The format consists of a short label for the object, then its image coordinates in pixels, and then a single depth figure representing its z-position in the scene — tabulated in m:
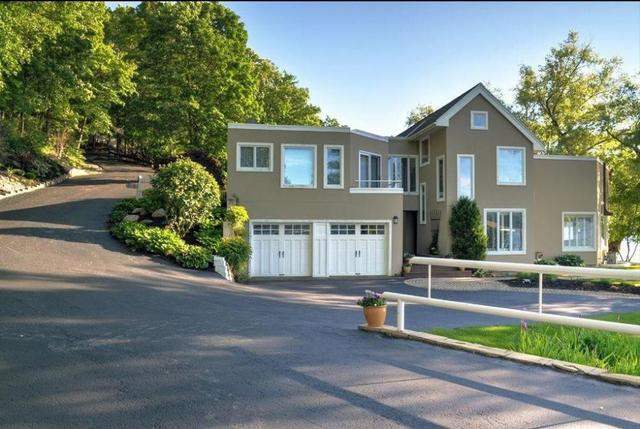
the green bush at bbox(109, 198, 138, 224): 18.12
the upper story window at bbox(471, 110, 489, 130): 24.00
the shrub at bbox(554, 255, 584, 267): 23.08
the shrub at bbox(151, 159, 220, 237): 17.48
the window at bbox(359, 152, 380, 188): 23.06
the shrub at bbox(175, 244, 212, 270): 15.73
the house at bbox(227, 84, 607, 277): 20.75
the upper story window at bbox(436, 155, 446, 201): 24.17
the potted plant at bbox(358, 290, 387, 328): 7.78
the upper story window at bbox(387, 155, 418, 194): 26.50
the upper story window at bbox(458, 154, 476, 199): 23.75
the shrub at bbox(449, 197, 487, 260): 22.48
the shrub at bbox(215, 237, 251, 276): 17.25
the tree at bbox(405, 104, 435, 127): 43.31
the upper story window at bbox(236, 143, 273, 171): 20.66
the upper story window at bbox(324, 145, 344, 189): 21.27
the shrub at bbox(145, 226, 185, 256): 15.77
